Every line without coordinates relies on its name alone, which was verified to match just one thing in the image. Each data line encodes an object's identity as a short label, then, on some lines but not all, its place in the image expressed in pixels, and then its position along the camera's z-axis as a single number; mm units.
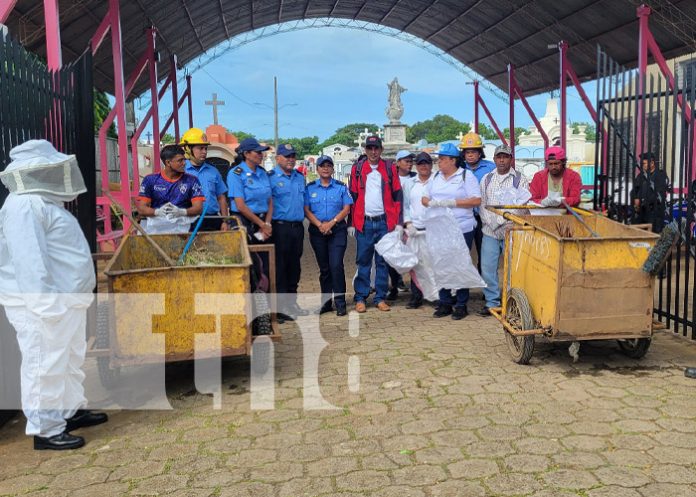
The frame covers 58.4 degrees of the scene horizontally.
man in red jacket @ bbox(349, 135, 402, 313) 6996
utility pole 43341
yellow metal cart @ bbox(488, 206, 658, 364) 4578
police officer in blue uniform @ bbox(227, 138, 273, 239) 6477
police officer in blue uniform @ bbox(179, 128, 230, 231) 6227
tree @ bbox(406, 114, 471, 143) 99375
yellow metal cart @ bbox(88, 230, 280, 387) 4172
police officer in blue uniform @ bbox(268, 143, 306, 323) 6754
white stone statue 26469
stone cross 34969
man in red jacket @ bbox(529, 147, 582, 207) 6055
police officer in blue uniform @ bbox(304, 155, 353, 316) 6961
